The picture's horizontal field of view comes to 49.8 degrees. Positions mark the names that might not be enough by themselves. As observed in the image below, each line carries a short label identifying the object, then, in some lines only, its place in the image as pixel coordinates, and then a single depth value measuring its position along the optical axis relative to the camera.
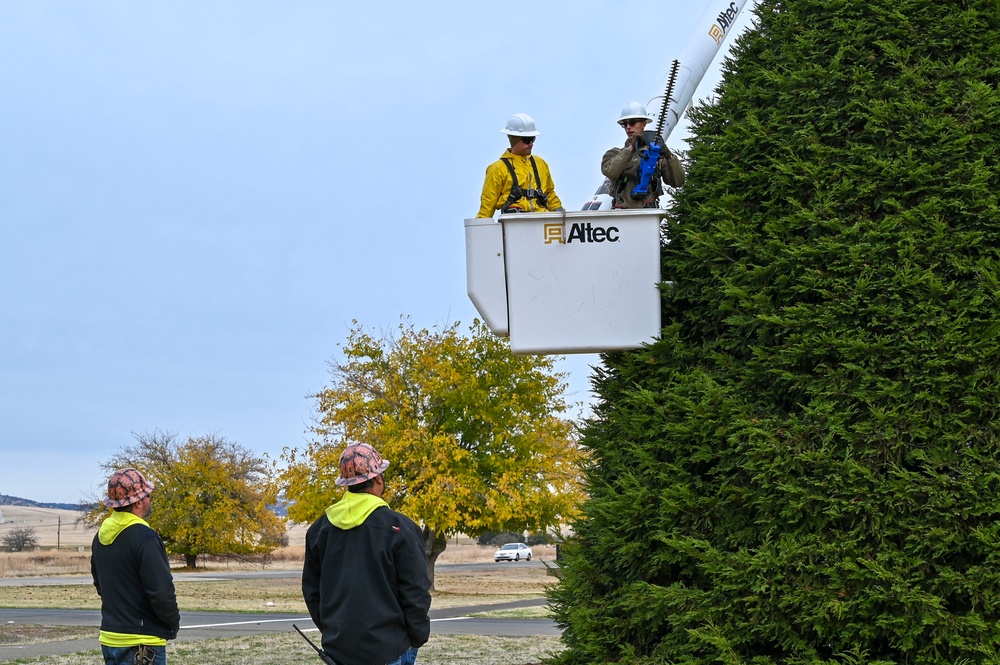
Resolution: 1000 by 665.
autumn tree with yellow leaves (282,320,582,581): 27.98
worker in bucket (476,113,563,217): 5.93
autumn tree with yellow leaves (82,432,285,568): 46.62
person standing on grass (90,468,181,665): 5.58
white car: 65.25
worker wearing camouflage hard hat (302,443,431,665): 4.57
